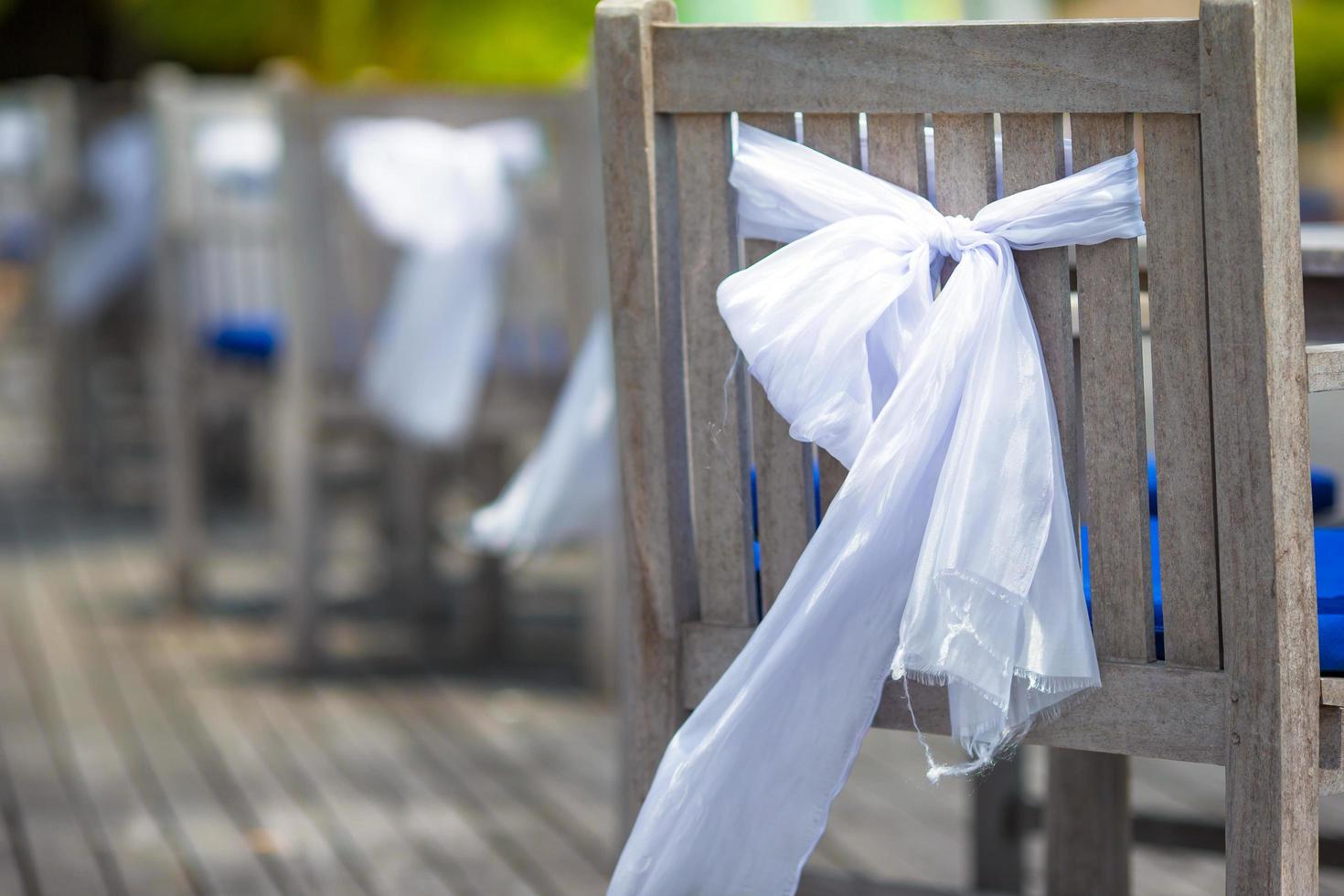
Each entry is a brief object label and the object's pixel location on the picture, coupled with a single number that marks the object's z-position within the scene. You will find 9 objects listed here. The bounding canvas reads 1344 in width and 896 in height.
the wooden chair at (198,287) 6.73
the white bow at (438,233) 5.52
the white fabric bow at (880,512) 2.18
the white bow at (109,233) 8.55
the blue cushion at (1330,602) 2.26
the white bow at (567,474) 4.81
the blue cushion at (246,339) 6.92
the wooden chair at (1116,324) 2.06
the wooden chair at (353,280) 5.48
